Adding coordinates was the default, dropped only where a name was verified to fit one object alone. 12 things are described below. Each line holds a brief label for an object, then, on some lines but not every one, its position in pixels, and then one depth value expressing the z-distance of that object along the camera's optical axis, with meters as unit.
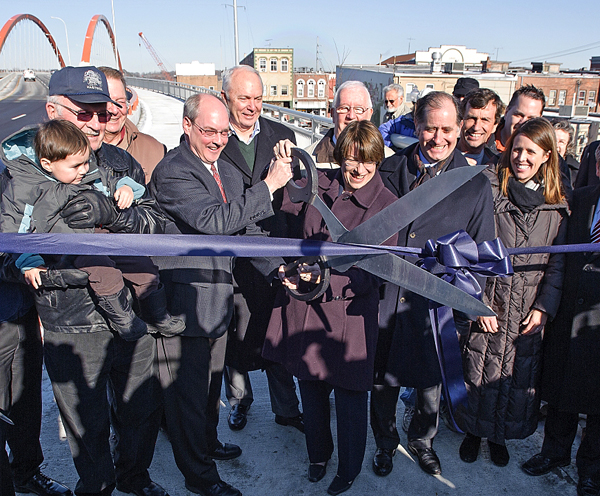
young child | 1.84
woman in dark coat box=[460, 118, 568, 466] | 2.56
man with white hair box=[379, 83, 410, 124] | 6.07
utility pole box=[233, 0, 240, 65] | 21.57
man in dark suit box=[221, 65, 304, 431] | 3.05
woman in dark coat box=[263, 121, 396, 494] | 2.40
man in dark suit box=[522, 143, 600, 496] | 2.53
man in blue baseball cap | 2.07
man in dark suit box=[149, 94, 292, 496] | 2.31
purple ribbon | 1.97
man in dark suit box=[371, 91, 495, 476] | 2.53
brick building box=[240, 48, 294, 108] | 73.62
